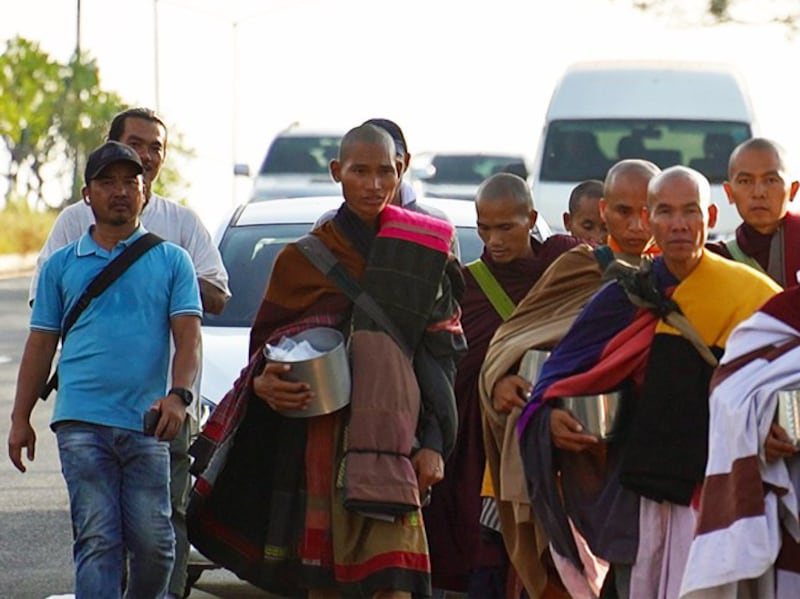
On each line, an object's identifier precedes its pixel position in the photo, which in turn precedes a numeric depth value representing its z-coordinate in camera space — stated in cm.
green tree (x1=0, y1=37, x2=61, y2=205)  11500
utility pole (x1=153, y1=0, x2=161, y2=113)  10575
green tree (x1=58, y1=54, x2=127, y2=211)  11394
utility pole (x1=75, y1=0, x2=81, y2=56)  9729
